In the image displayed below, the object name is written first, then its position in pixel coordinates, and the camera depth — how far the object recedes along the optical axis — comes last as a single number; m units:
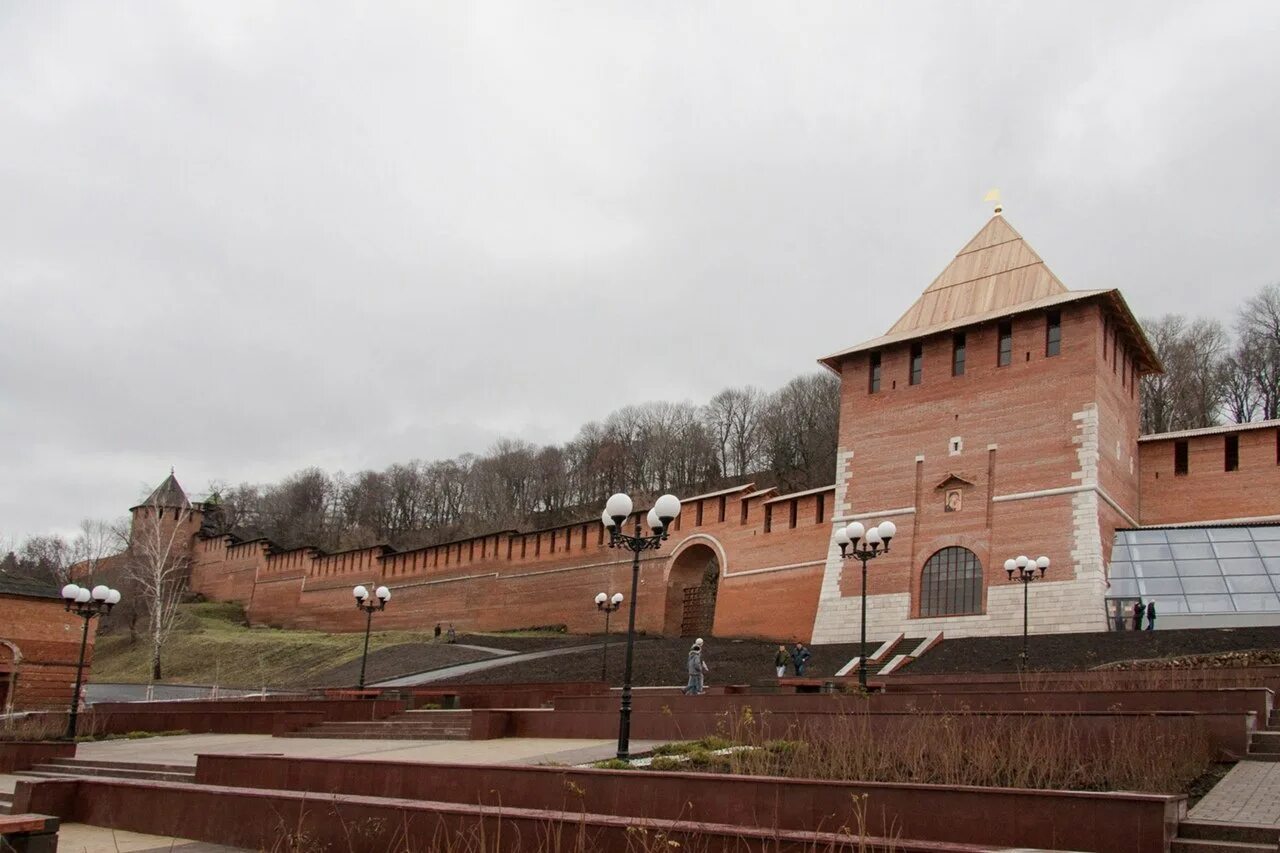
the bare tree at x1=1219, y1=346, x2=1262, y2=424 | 41.97
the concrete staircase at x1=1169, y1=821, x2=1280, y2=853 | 5.55
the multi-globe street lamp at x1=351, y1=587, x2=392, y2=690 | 22.84
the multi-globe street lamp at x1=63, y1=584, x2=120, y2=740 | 17.75
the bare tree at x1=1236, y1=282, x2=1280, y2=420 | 40.91
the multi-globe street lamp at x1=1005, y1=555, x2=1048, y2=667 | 20.99
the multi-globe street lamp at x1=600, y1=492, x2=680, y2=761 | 11.88
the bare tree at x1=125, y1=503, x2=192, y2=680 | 41.69
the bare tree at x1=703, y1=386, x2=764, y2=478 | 64.94
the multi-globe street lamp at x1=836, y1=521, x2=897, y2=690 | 16.88
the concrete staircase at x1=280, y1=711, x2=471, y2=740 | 14.73
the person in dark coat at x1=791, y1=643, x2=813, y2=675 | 22.17
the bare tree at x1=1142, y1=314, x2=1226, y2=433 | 42.62
